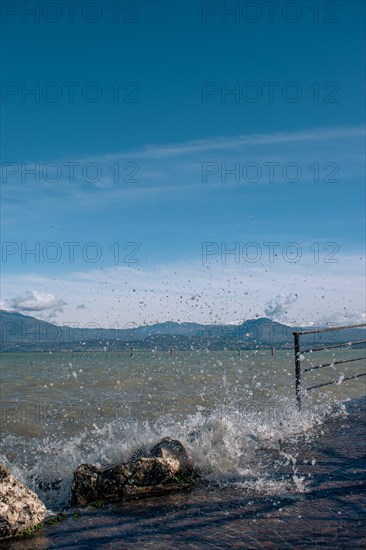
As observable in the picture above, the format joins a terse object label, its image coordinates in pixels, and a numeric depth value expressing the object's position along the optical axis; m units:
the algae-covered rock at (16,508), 6.03
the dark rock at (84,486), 7.13
